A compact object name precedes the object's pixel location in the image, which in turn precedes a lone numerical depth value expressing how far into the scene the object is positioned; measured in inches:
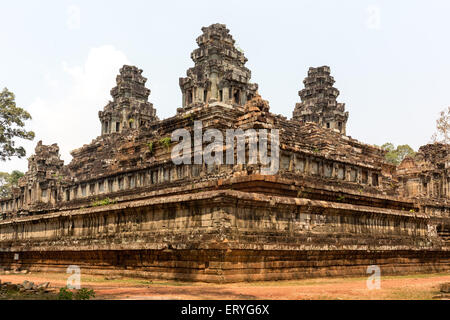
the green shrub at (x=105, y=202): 953.5
